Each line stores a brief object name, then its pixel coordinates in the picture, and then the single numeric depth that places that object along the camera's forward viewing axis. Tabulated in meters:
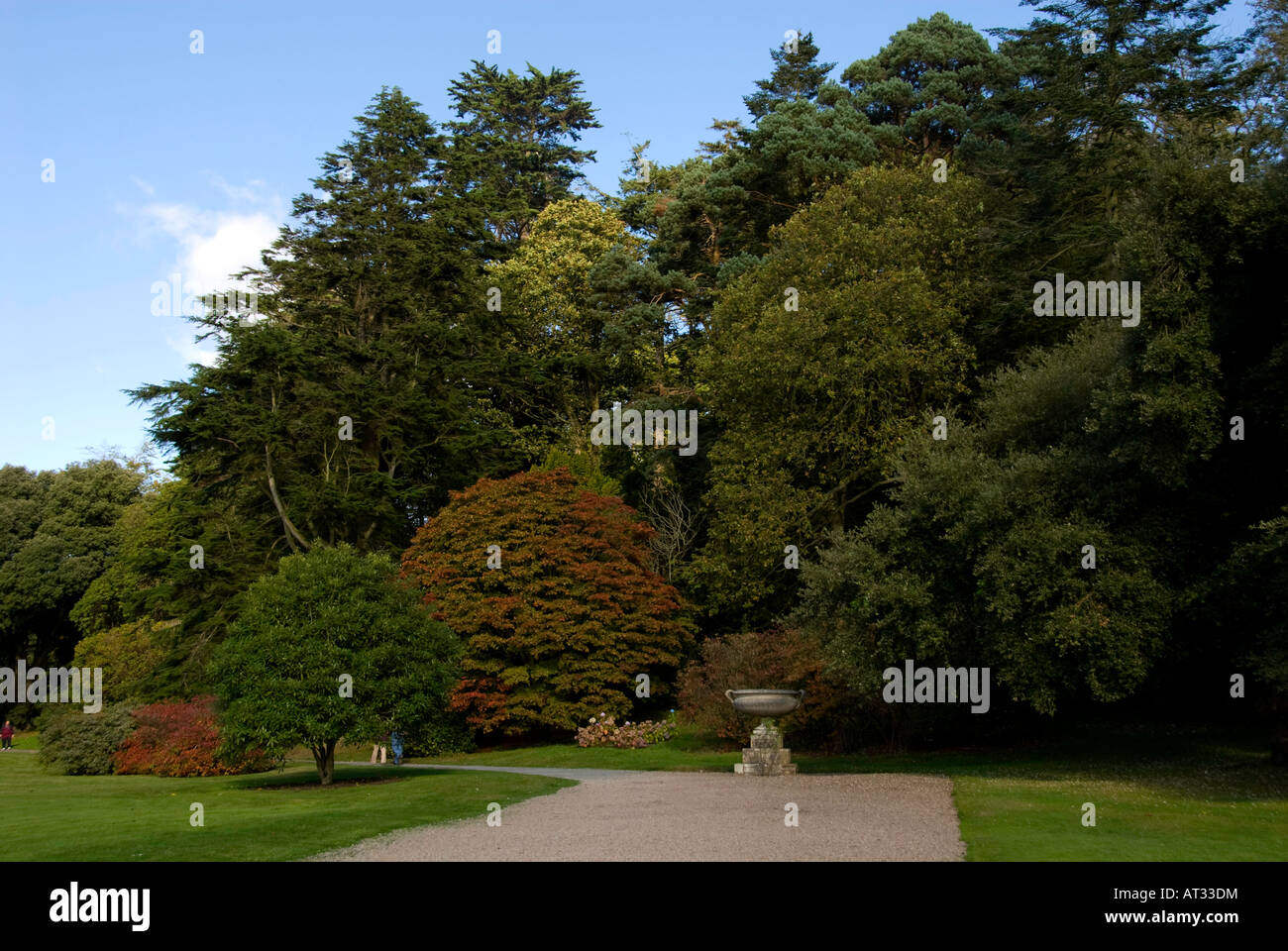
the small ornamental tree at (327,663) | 19.09
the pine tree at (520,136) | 52.00
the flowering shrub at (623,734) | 29.83
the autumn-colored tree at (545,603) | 31.08
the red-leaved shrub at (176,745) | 26.11
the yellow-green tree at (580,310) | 40.88
